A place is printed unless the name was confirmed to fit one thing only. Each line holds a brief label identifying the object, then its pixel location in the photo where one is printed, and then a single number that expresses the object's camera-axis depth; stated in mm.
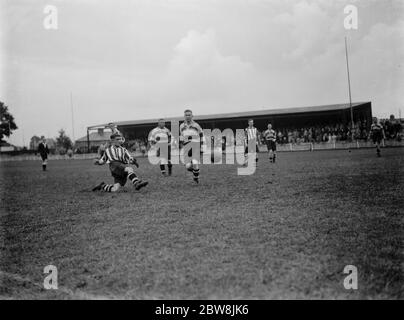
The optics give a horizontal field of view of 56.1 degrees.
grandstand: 36750
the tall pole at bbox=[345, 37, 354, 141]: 28895
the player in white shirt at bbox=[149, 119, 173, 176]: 14391
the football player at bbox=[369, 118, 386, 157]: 19125
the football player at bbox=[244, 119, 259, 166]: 17400
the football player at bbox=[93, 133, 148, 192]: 9899
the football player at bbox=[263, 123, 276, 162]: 18953
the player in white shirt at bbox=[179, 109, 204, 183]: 10945
